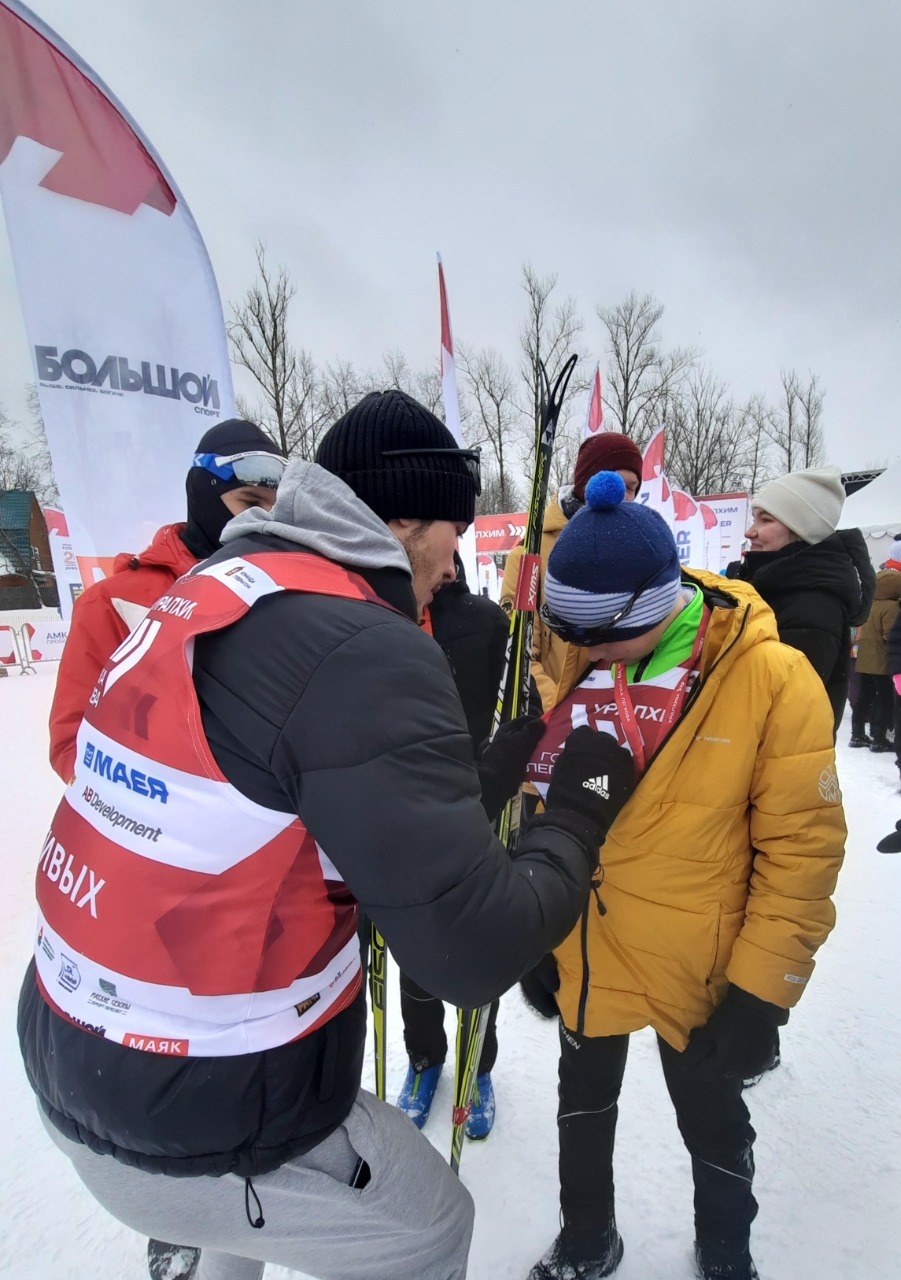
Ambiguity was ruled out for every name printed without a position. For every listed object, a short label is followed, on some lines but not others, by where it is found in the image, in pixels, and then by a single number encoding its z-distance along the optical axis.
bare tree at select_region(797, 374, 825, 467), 31.07
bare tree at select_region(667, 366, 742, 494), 30.55
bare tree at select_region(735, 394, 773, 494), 31.53
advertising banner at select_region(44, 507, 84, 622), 4.94
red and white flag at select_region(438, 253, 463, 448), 4.79
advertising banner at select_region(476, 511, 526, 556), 16.38
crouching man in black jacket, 0.86
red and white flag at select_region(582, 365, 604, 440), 6.96
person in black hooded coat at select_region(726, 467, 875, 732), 2.69
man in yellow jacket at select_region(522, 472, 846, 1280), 1.45
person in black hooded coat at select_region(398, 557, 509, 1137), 2.12
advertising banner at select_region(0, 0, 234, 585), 2.88
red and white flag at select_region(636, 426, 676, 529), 7.67
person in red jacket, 2.05
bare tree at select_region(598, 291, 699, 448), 27.25
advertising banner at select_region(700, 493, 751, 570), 10.92
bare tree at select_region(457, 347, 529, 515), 28.33
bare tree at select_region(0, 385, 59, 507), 39.25
